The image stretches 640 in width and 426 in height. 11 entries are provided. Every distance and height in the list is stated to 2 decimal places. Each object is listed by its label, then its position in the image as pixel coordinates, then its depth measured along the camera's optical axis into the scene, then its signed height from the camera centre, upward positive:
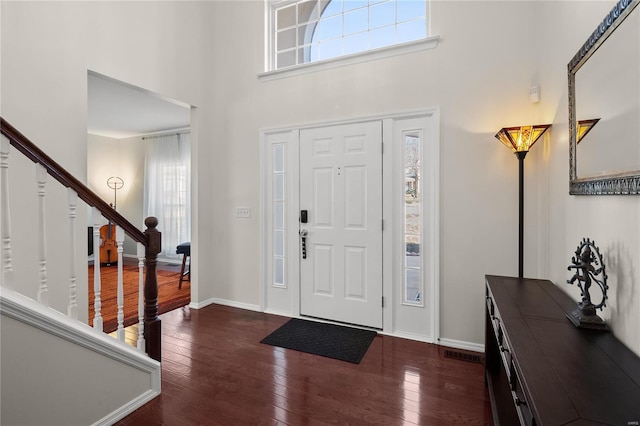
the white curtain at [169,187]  6.02 +0.44
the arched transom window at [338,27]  2.92 +1.82
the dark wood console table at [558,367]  0.79 -0.50
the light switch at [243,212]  3.54 -0.03
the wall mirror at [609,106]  1.13 +0.44
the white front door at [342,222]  2.96 -0.13
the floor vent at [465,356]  2.45 -1.18
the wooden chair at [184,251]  4.47 -0.60
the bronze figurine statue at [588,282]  1.27 -0.31
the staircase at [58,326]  1.38 -0.59
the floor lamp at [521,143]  2.19 +0.47
